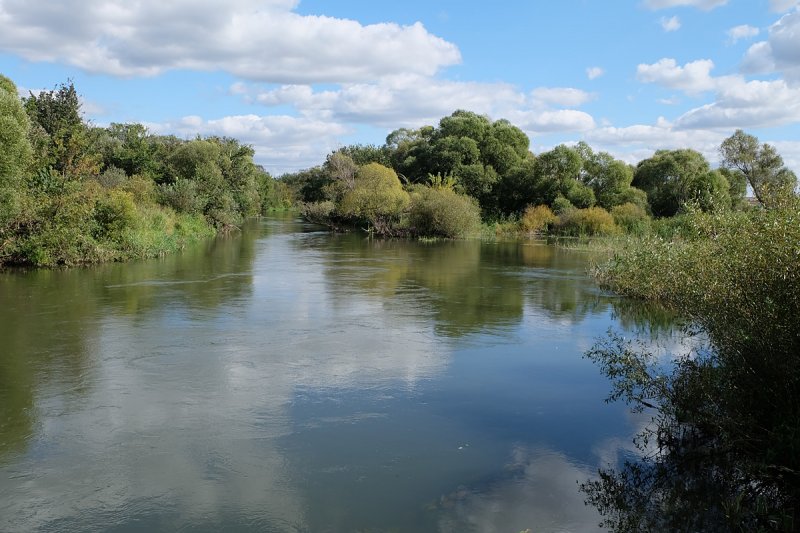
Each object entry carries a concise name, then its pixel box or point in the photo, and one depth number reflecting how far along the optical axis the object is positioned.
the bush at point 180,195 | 40.03
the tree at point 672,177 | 50.31
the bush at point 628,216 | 44.97
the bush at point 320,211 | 61.32
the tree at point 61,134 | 24.33
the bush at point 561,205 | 50.68
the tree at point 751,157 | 45.69
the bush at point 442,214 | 44.94
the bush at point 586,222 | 45.25
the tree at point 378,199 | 47.12
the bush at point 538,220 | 50.12
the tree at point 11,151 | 19.19
